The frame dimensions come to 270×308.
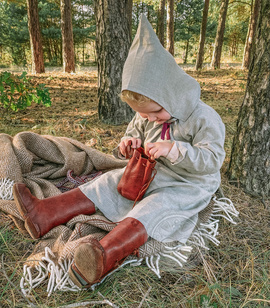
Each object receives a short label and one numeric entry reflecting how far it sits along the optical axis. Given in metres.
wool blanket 1.39
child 1.47
